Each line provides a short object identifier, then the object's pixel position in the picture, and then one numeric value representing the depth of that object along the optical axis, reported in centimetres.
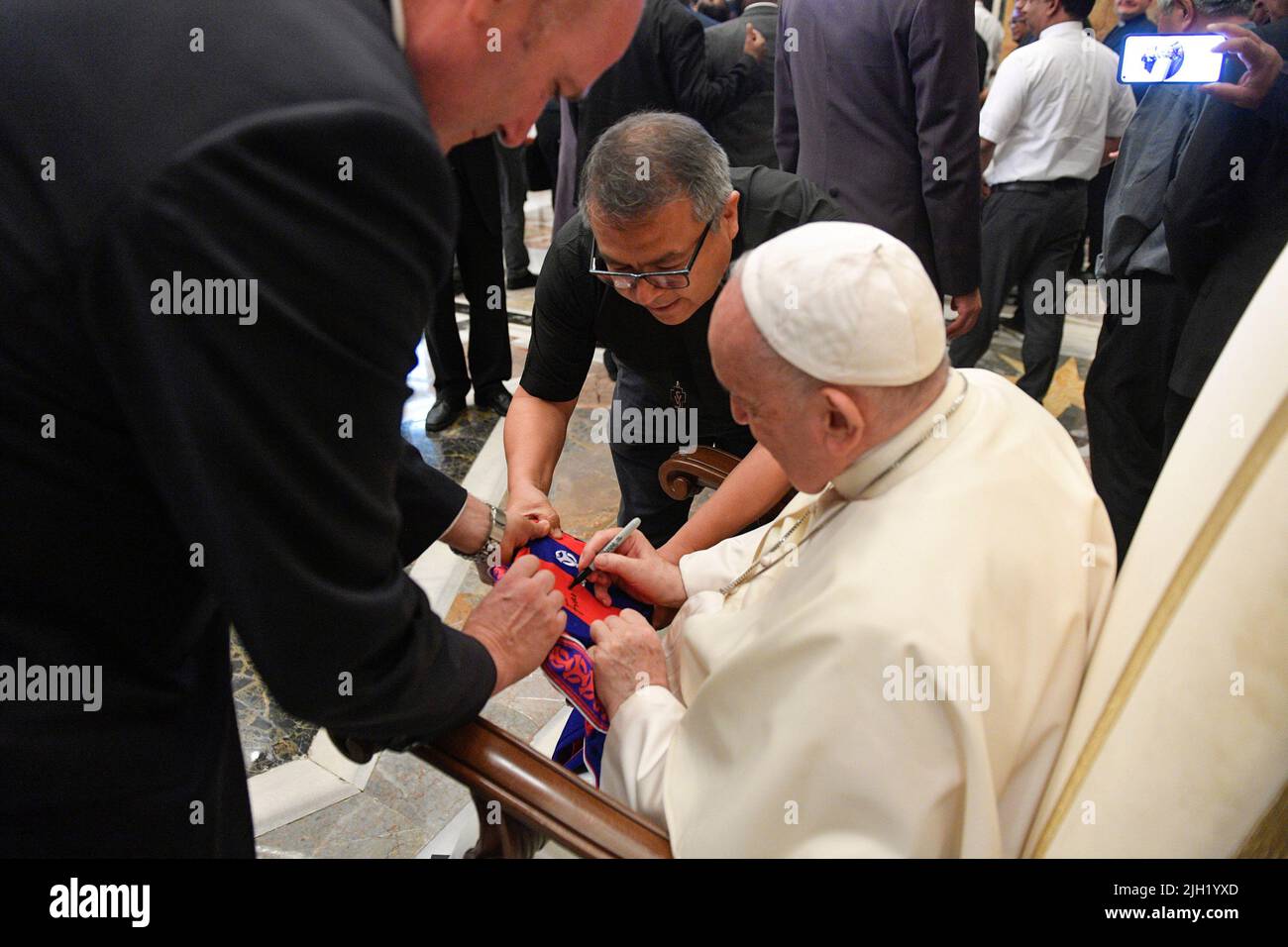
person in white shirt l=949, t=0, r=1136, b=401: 443
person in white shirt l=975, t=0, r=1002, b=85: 610
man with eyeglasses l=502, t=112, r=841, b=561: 196
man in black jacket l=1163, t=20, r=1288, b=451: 249
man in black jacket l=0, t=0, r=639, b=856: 80
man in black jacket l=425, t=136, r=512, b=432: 474
